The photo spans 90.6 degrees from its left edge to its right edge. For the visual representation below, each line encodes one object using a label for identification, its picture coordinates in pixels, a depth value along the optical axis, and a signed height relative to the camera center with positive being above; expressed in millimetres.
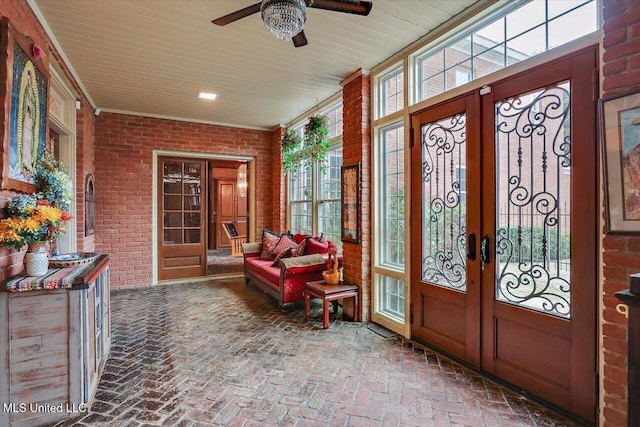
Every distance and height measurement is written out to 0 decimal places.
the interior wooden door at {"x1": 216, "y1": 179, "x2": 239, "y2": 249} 10961 +288
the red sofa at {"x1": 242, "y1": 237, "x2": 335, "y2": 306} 3988 -820
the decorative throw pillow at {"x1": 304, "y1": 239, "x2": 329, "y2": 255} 4426 -476
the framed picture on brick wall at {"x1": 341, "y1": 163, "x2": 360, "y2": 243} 3795 +120
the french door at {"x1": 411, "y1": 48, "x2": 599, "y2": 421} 2004 -133
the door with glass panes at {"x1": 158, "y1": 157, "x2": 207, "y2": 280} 5777 -85
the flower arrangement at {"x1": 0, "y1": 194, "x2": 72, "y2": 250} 1880 -52
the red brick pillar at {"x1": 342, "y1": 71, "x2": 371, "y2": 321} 3746 +380
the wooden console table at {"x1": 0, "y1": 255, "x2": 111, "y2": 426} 1908 -871
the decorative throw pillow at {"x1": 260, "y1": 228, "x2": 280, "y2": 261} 5243 -509
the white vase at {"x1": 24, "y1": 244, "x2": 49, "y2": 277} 2020 -307
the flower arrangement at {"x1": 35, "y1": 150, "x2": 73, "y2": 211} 2449 +239
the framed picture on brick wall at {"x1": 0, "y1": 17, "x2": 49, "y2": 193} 1919 +728
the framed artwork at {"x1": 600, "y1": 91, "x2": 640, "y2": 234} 1658 +282
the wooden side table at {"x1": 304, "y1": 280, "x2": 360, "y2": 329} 3566 -929
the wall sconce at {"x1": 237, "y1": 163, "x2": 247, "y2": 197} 8693 +948
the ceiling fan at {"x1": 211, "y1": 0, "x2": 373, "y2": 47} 1734 +1139
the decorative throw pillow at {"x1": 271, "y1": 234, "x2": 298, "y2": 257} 5004 -514
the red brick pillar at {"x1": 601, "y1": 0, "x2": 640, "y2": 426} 1687 -227
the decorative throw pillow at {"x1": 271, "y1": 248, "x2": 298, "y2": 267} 4738 -633
